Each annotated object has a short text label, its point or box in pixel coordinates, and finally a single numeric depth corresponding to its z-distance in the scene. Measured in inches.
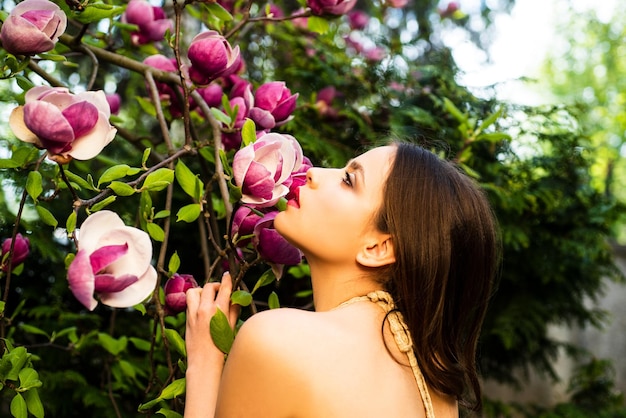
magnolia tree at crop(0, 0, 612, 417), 42.6
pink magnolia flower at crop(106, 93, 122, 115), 70.7
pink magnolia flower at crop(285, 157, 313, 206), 50.8
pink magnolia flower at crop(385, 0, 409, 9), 102.6
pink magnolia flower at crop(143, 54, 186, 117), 65.2
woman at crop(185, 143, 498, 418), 44.3
